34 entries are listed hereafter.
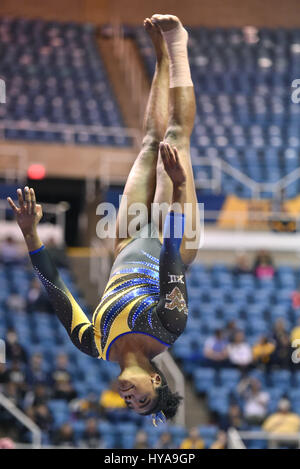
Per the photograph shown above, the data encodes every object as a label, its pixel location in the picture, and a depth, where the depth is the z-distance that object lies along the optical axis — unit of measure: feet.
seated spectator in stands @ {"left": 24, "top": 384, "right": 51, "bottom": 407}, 54.80
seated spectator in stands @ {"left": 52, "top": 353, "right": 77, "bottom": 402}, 56.65
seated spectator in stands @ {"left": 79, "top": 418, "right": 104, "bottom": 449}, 52.60
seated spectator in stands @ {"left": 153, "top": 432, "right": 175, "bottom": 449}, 52.90
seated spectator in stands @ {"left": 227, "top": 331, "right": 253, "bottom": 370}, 62.08
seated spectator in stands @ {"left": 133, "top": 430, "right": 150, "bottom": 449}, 52.26
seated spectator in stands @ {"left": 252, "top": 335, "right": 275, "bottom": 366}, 62.59
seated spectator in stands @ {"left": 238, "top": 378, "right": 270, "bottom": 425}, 57.88
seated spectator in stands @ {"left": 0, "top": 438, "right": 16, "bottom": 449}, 33.86
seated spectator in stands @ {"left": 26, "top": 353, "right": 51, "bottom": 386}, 56.75
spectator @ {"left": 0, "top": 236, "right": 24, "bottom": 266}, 70.64
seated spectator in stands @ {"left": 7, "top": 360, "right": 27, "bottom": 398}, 55.31
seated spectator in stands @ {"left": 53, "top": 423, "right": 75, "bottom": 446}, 52.06
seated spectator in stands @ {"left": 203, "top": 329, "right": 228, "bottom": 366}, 62.28
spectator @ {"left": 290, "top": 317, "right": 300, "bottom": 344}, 63.00
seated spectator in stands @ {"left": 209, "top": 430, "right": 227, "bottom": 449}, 52.03
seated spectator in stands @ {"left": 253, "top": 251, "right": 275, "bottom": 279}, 73.82
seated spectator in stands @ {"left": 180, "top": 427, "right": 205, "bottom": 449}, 52.49
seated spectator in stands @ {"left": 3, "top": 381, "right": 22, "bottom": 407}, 54.54
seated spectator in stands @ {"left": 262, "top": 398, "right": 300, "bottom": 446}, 55.90
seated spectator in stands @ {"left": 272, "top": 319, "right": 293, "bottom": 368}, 62.03
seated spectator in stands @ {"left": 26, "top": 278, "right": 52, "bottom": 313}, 65.16
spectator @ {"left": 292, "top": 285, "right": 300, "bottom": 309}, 70.13
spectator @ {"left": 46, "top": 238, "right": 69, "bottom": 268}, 71.61
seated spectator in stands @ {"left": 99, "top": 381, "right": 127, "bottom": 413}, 57.26
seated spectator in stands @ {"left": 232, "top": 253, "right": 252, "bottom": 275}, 73.87
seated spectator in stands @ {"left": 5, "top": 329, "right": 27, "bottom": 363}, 57.36
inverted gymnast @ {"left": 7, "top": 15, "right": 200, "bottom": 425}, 24.73
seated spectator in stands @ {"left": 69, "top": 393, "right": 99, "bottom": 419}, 55.62
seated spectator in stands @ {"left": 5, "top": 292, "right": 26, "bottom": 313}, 64.28
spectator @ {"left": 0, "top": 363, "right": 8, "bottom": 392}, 55.36
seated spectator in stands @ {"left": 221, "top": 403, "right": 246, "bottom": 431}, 56.54
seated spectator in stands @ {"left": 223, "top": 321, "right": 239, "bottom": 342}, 63.45
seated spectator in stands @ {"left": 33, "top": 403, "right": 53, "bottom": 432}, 53.67
